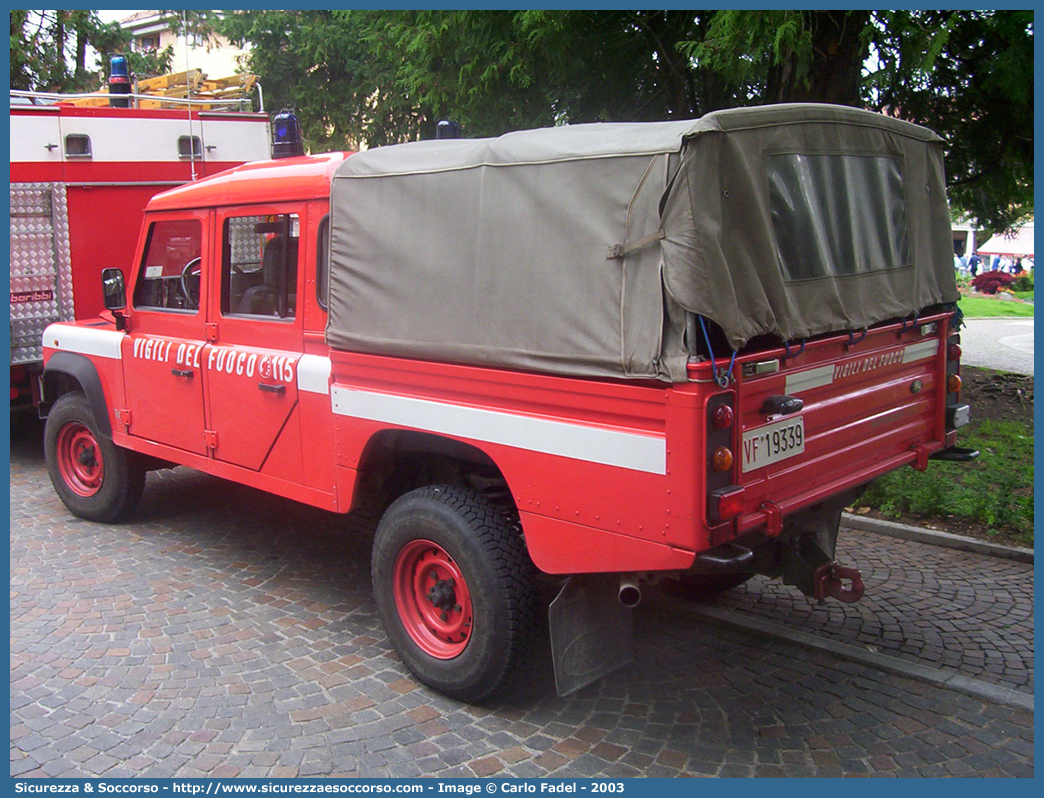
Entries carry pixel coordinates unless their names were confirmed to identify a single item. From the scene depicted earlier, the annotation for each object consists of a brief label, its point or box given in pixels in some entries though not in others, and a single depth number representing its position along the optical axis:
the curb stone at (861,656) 4.06
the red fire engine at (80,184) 7.99
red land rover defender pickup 3.25
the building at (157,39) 15.87
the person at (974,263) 34.62
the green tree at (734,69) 6.25
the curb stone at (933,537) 5.62
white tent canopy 41.88
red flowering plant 31.08
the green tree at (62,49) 14.02
